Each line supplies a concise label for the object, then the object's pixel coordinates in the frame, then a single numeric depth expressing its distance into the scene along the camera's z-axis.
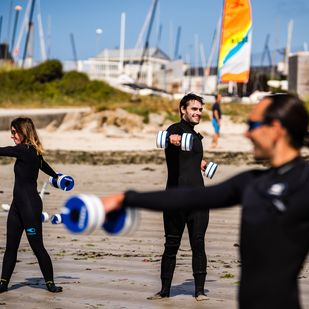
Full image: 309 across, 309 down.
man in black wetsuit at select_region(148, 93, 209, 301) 11.87
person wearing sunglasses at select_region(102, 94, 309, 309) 5.55
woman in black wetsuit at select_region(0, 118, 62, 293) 12.10
